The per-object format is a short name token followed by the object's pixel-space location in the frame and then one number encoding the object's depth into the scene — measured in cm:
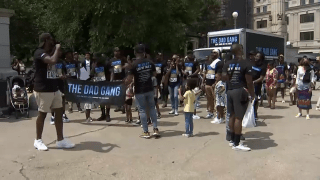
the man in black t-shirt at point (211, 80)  966
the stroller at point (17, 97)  972
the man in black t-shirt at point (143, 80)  713
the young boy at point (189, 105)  744
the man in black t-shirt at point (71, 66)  975
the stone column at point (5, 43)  1108
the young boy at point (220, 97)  891
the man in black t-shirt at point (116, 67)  925
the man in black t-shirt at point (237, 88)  632
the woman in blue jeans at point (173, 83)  1060
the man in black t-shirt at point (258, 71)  978
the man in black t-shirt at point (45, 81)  626
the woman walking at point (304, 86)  995
